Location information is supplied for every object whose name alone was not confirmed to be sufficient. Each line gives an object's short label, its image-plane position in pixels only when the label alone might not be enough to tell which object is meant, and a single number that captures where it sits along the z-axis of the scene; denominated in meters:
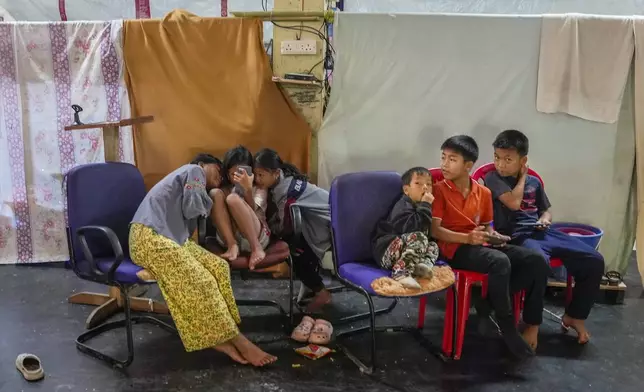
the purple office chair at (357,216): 2.74
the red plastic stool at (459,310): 2.74
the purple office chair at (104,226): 2.63
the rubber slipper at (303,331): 2.92
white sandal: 2.51
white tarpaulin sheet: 3.53
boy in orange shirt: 2.68
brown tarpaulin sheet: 3.59
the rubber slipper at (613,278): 3.49
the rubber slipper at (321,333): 2.90
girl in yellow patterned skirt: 2.58
